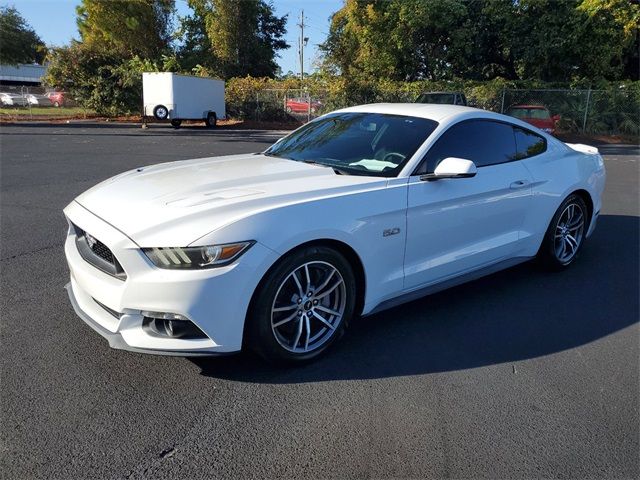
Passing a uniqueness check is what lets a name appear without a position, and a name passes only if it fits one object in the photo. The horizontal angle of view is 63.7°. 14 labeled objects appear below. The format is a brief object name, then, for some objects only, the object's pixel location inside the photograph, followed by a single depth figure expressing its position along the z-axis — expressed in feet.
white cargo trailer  86.99
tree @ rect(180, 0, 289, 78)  118.62
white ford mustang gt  8.88
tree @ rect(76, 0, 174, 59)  116.26
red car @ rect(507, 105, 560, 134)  62.08
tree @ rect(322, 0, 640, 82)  79.92
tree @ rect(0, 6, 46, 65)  125.80
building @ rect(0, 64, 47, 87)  220.43
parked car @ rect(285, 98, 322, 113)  97.25
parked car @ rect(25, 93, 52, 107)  140.97
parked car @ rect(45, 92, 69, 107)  119.16
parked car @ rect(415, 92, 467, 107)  67.56
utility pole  168.66
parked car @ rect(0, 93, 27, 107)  130.41
